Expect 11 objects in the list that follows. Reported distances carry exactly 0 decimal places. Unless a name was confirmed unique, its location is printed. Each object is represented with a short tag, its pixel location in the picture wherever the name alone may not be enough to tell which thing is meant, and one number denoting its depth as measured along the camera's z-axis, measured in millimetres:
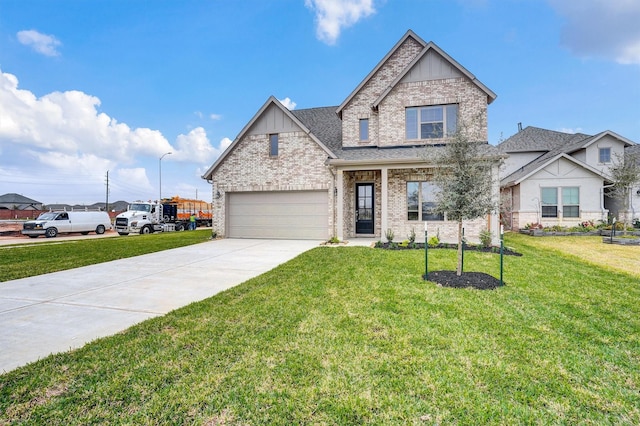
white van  19906
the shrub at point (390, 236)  11345
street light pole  31092
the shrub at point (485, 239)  10773
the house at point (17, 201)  47094
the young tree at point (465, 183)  6125
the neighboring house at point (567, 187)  17344
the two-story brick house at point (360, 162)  12805
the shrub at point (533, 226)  16617
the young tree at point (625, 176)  15273
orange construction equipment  27891
